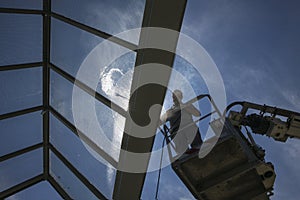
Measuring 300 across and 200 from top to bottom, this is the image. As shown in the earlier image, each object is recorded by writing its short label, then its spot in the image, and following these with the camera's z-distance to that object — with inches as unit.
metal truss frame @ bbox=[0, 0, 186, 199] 208.8
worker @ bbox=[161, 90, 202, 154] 274.5
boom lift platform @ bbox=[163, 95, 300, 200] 232.4
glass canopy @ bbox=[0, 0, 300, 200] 247.4
